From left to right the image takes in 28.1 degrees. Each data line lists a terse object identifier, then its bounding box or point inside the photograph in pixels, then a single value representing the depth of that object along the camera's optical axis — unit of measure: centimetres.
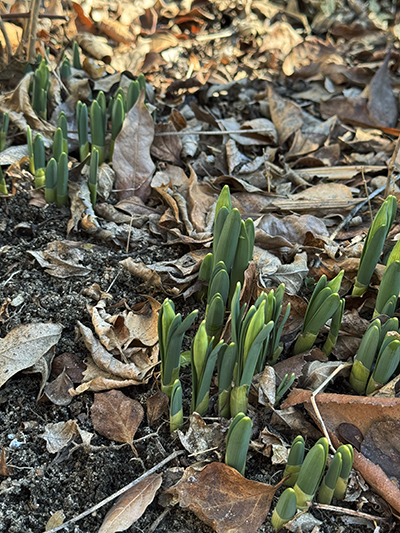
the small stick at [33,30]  102
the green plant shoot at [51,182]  86
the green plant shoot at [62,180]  86
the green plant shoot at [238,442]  62
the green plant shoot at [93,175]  86
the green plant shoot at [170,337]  65
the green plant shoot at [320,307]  70
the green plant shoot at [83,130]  91
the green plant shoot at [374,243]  73
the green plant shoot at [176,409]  66
